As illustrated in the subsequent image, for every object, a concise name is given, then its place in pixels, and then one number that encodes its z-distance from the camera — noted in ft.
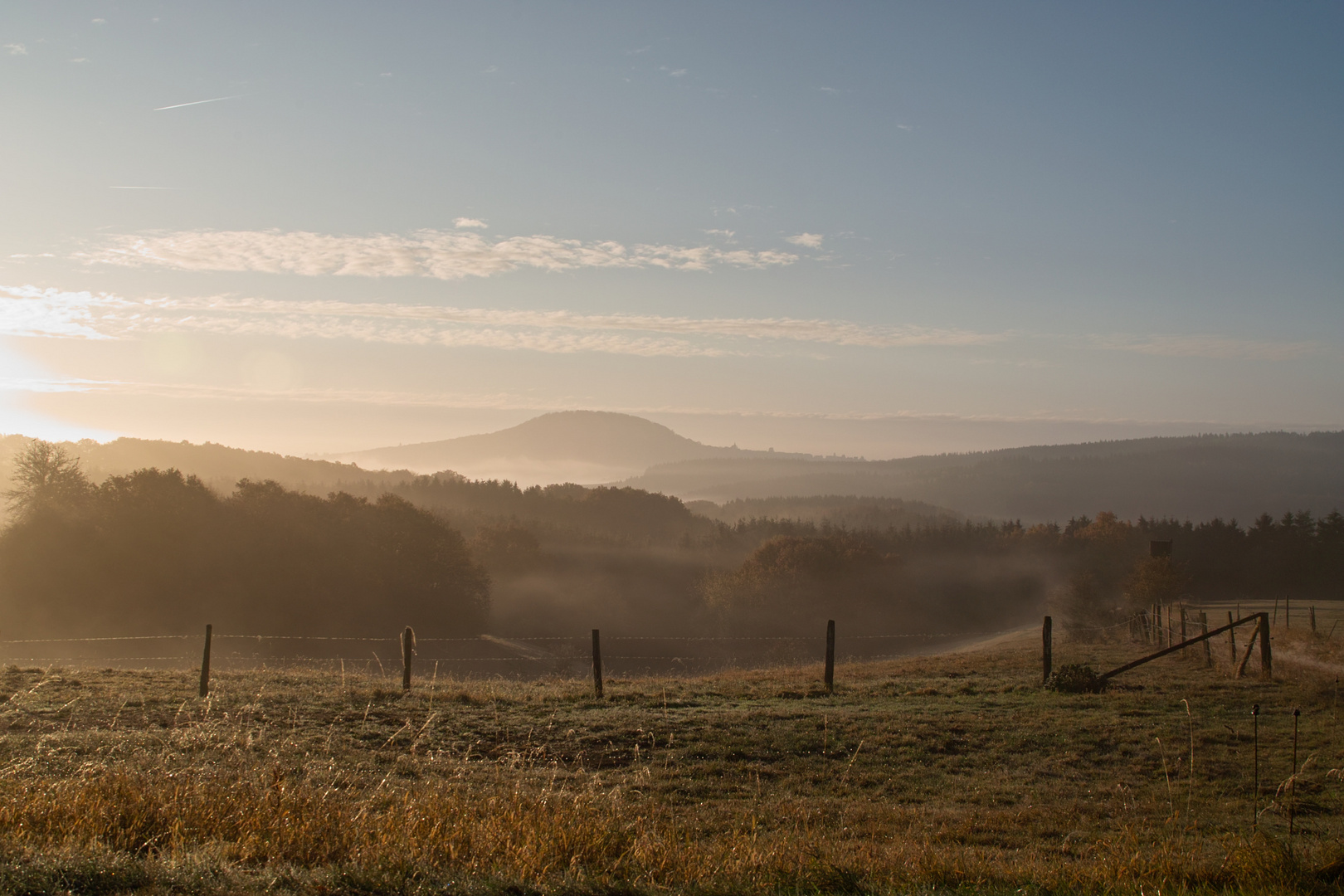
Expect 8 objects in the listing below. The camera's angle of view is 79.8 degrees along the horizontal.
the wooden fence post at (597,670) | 54.60
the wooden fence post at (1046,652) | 60.95
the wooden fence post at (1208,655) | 67.71
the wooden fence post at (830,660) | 60.29
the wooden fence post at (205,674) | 49.22
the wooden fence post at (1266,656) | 60.34
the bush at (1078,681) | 56.44
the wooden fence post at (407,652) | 54.19
